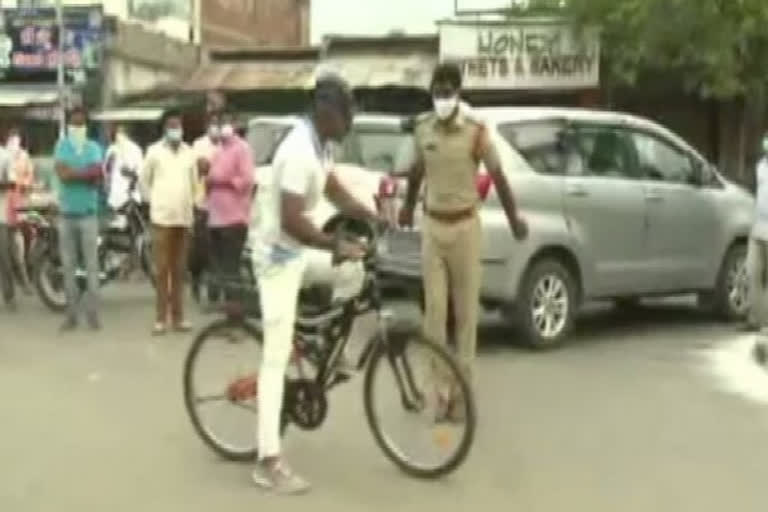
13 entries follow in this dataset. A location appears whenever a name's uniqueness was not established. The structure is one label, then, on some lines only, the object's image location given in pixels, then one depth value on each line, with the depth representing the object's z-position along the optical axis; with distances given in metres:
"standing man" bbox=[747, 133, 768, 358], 11.68
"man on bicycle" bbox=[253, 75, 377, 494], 6.89
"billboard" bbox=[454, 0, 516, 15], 27.30
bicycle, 7.02
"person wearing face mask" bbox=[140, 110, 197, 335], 12.73
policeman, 8.36
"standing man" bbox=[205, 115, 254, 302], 13.39
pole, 21.08
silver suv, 11.48
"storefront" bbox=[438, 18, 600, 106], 23.83
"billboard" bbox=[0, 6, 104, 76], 25.09
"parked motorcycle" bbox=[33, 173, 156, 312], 14.54
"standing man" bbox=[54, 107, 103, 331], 12.57
